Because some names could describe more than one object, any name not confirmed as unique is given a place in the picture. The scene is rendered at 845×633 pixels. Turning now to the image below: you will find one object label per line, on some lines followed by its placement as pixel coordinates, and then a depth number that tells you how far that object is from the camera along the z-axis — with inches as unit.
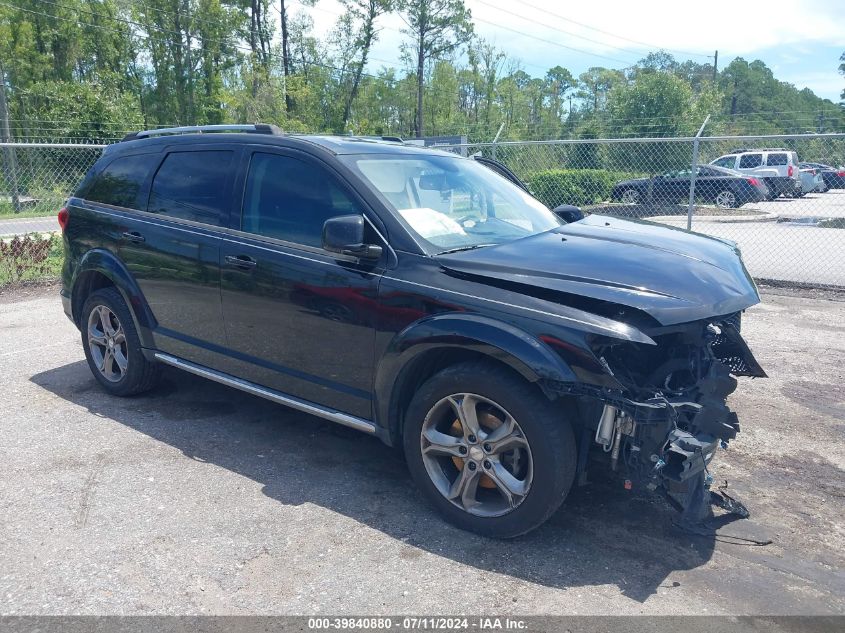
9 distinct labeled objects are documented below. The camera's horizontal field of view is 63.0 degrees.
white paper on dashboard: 147.8
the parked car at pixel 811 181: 1085.8
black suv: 121.3
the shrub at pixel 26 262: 383.2
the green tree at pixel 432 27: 1622.8
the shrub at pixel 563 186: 608.4
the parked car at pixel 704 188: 621.9
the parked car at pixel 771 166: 934.4
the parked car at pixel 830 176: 1212.5
